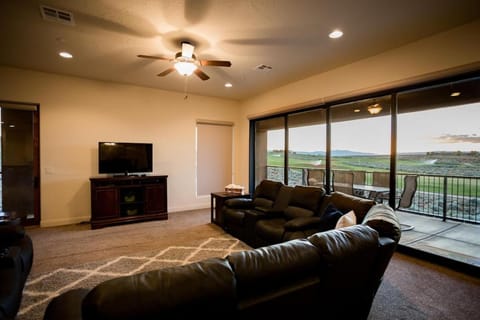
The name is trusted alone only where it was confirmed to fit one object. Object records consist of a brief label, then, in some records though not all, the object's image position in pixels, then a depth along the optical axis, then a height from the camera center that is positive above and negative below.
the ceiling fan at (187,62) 3.25 +1.31
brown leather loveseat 2.79 -0.80
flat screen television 4.81 -0.02
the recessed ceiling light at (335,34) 3.01 +1.61
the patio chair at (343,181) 4.59 -0.46
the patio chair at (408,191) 3.95 -0.56
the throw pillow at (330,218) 2.59 -0.68
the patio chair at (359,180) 4.39 -0.42
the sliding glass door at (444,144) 3.07 +0.19
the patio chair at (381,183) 3.88 -0.43
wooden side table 4.45 -0.87
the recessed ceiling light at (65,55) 3.67 +1.59
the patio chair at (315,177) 4.90 -0.42
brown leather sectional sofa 0.84 -0.55
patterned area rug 2.23 -1.36
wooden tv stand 4.50 -0.88
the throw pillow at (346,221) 2.26 -0.62
